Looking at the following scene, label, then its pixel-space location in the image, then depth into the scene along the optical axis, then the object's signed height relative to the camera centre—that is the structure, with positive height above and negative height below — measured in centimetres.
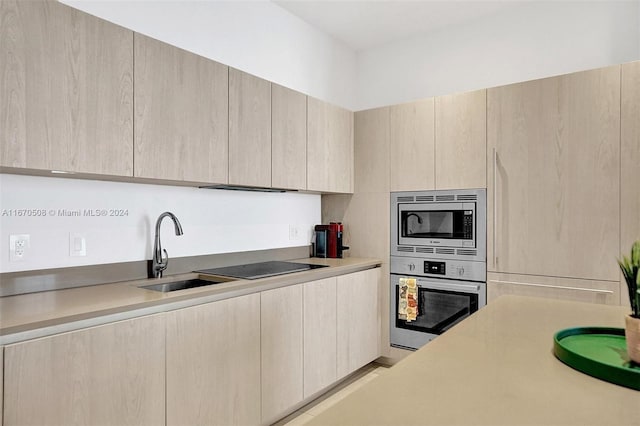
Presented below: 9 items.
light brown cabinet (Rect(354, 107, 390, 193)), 327 +53
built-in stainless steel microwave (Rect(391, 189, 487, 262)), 286 -7
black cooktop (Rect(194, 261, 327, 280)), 232 -36
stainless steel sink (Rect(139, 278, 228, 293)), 217 -40
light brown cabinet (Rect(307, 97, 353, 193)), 296 +53
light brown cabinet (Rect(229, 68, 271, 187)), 235 +52
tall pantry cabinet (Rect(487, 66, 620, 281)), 241 +25
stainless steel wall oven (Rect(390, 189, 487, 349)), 287 -34
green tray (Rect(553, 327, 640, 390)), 84 -34
